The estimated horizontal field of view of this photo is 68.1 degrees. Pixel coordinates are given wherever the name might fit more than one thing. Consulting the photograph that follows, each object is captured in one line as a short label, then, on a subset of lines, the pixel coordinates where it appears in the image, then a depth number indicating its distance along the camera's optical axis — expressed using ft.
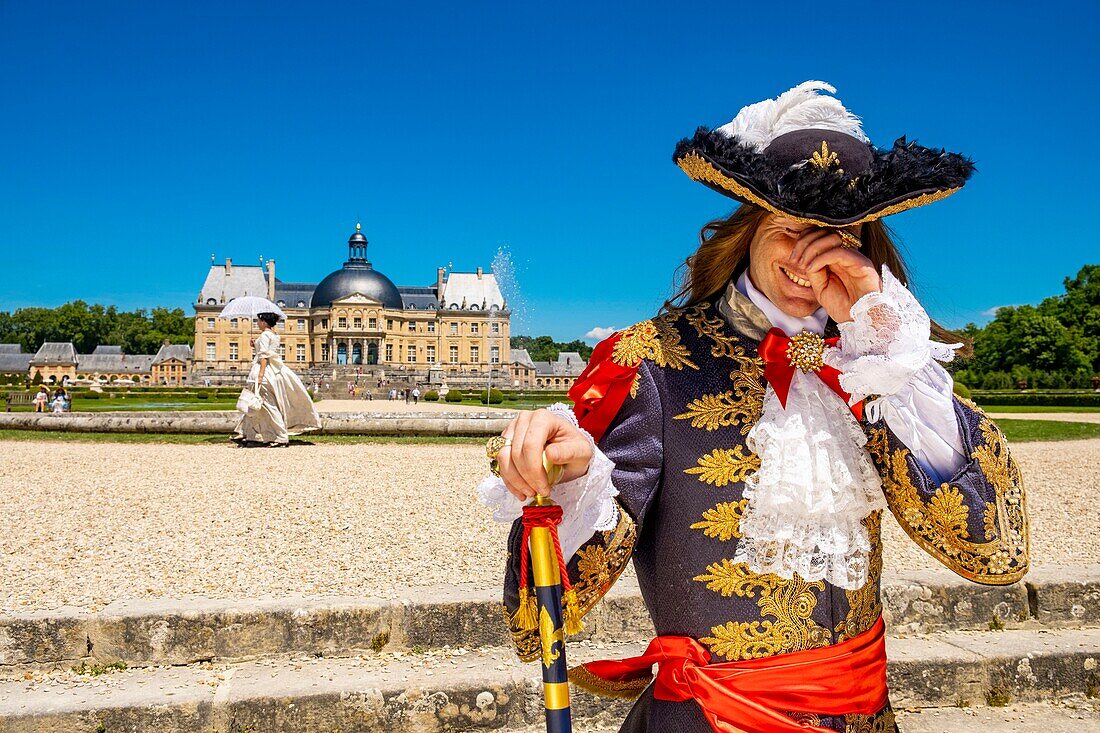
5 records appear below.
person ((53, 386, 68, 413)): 73.00
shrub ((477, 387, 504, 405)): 122.69
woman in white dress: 39.72
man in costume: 4.86
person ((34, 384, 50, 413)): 78.54
